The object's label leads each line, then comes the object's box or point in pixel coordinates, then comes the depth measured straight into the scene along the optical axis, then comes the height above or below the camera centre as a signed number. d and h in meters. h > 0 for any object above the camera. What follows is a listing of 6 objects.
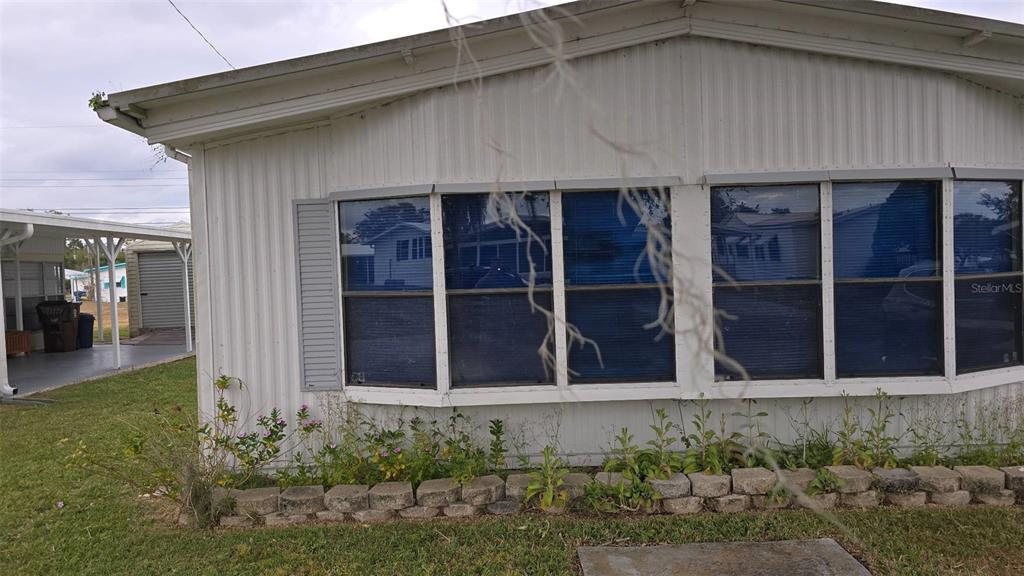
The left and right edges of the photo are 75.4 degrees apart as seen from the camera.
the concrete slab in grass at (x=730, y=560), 3.56 -1.62
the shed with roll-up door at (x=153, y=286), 19.86 -0.03
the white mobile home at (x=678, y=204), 4.67 +0.47
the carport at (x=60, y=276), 10.19 +0.19
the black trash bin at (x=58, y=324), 14.16 -0.77
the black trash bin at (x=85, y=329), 15.13 -0.97
